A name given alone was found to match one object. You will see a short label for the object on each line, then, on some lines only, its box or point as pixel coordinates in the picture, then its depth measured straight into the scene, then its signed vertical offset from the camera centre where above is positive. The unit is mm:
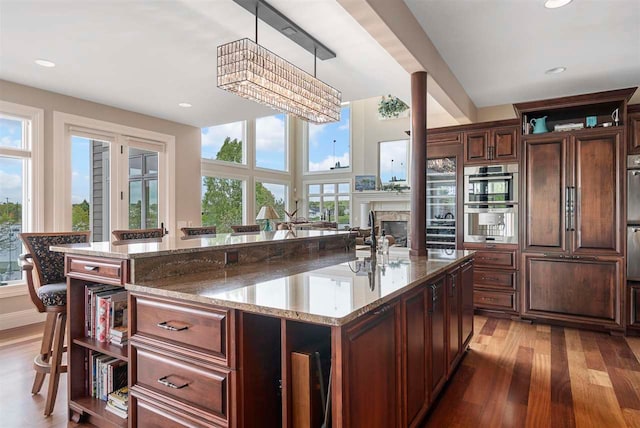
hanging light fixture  2732 +1119
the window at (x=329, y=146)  10952 +2060
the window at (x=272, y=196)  9922 +499
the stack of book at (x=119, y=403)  1959 -1025
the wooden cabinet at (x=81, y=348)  1949 -725
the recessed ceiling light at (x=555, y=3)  2447 +1407
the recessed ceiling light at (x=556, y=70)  3619 +1420
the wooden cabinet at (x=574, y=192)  3742 +208
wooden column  3102 +453
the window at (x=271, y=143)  10070 +2024
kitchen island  1336 -524
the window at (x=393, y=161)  9914 +1423
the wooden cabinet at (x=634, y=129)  3689 +829
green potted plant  9078 +2677
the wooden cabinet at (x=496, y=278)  4250 -777
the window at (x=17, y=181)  4031 +376
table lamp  5833 -11
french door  4672 +435
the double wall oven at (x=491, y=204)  4273 +102
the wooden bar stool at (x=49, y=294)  2254 -500
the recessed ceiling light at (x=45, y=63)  3441 +1442
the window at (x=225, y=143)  8445 +1712
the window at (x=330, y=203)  10938 +314
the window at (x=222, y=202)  8414 +288
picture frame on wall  10305 +868
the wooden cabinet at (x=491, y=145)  4289 +806
